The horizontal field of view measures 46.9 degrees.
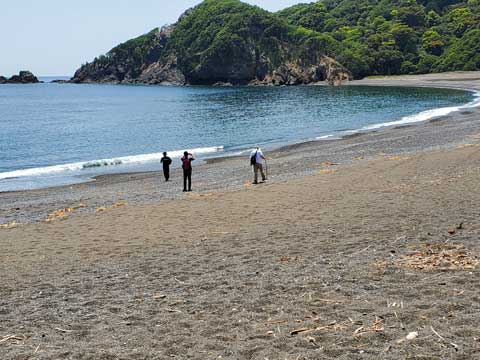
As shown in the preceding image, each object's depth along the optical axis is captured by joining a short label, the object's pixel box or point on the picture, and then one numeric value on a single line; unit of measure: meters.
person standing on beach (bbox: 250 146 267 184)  23.47
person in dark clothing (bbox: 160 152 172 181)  26.97
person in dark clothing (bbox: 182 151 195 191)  23.20
